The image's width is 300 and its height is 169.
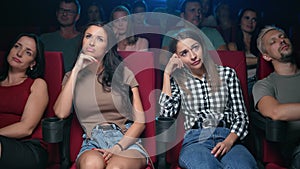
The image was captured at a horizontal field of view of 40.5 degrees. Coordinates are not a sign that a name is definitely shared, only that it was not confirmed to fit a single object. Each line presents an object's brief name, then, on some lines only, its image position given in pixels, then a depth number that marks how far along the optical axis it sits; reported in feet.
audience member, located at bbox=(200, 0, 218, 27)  11.39
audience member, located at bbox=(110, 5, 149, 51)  8.73
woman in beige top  5.69
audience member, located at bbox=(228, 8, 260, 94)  8.46
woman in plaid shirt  5.80
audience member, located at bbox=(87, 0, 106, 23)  10.82
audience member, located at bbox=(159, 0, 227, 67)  9.35
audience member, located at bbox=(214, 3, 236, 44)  10.71
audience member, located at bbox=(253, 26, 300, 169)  5.59
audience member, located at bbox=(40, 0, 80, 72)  9.15
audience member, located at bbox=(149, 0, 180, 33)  10.03
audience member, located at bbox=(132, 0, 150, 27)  10.01
